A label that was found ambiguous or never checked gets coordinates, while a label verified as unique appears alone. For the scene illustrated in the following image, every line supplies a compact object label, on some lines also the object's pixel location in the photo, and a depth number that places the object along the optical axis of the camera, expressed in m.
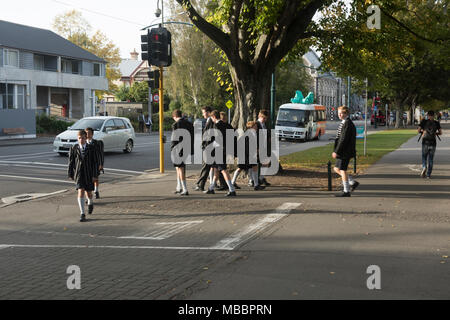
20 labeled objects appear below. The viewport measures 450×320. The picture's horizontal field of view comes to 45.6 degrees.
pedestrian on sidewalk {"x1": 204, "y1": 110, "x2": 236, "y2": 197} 11.71
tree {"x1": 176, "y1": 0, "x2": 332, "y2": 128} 13.76
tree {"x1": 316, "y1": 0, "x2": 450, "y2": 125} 16.61
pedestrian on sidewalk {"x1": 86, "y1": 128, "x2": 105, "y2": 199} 9.88
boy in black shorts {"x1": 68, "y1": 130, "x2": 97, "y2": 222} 9.56
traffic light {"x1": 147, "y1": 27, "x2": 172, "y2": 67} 15.02
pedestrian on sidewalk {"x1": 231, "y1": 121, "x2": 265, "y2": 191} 12.38
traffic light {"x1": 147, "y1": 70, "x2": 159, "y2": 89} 15.78
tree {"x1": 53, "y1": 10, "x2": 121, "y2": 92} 74.44
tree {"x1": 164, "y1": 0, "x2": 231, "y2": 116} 57.88
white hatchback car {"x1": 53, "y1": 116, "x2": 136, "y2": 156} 21.16
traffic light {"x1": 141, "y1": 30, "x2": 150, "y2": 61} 15.19
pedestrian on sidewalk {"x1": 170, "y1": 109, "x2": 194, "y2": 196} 11.73
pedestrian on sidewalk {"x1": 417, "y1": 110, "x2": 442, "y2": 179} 14.53
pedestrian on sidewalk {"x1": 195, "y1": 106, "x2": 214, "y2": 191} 12.05
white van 36.66
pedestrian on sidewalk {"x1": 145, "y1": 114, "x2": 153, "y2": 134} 47.75
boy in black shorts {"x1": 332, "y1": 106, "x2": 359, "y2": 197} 11.42
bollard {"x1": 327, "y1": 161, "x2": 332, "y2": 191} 12.14
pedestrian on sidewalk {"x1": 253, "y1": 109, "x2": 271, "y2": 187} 12.81
